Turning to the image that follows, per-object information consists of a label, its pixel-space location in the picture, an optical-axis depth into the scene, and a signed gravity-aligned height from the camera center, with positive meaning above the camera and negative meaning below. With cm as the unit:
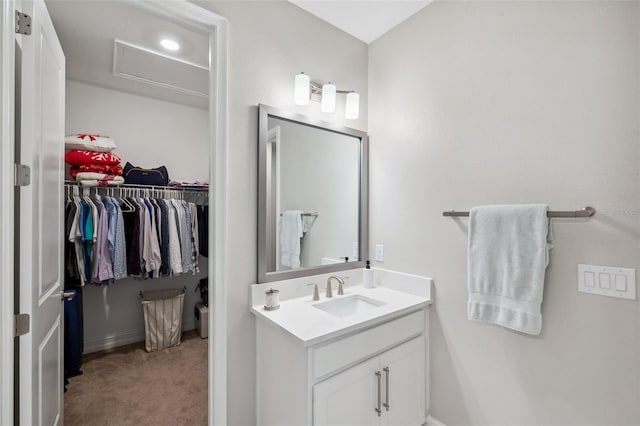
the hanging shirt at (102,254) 235 -38
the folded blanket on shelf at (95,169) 243 +32
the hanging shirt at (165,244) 271 -35
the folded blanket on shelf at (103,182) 242 +21
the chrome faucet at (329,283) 175 -46
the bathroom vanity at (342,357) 123 -70
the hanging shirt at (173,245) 269 -35
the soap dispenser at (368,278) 198 -47
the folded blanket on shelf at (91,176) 241 +25
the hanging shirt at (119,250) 245 -37
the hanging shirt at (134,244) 255 -33
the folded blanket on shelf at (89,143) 239 +53
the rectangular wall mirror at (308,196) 166 +8
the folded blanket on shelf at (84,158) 240 +40
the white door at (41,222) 101 -7
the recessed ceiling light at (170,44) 216 +123
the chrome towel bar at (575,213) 117 -1
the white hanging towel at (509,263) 126 -24
